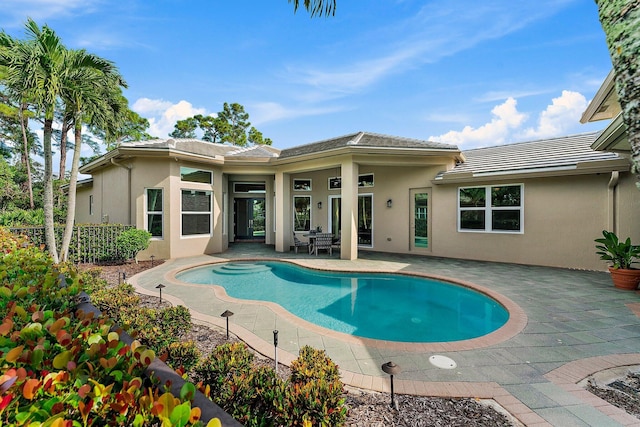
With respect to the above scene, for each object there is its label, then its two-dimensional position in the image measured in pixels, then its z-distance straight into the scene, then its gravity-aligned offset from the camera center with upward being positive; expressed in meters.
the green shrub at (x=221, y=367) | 2.62 -1.48
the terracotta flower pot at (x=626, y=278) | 6.63 -1.62
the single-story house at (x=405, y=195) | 8.97 +0.72
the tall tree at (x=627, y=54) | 1.79 +1.05
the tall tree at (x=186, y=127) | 31.40 +9.89
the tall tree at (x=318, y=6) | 4.86 +3.66
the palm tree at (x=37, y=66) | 6.60 +3.64
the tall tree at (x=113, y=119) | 8.45 +3.04
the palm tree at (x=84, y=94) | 7.48 +3.41
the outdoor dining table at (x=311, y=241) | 12.35 -1.26
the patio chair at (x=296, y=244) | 13.01 -1.42
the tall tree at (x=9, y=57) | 6.53 +3.76
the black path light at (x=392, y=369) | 2.69 -1.53
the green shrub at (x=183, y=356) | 2.86 -1.48
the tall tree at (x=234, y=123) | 32.03 +10.78
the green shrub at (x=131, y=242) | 9.88 -0.98
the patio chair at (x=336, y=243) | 13.60 -1.48
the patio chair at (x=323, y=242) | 12.23 -1.26
